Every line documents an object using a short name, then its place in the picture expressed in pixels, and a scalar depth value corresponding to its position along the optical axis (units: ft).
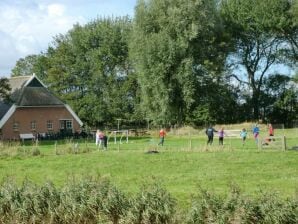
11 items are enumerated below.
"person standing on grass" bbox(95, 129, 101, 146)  134.39
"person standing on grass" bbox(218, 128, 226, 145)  127.15
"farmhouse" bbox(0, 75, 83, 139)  216.95
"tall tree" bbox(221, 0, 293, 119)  226.79
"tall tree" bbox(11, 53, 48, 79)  362.18
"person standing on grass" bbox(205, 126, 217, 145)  131.75
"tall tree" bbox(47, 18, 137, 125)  265.34
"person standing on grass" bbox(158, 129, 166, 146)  135.79
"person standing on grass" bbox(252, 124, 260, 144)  134.43
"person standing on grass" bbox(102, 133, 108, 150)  130.92
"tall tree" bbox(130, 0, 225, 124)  208.85
